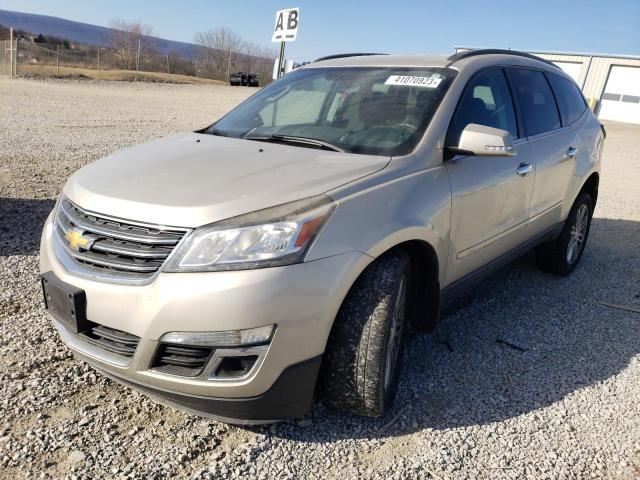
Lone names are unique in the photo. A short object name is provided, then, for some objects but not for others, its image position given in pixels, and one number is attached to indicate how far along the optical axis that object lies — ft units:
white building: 97.30
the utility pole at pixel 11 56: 93.69
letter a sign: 33.78
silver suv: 6.77
